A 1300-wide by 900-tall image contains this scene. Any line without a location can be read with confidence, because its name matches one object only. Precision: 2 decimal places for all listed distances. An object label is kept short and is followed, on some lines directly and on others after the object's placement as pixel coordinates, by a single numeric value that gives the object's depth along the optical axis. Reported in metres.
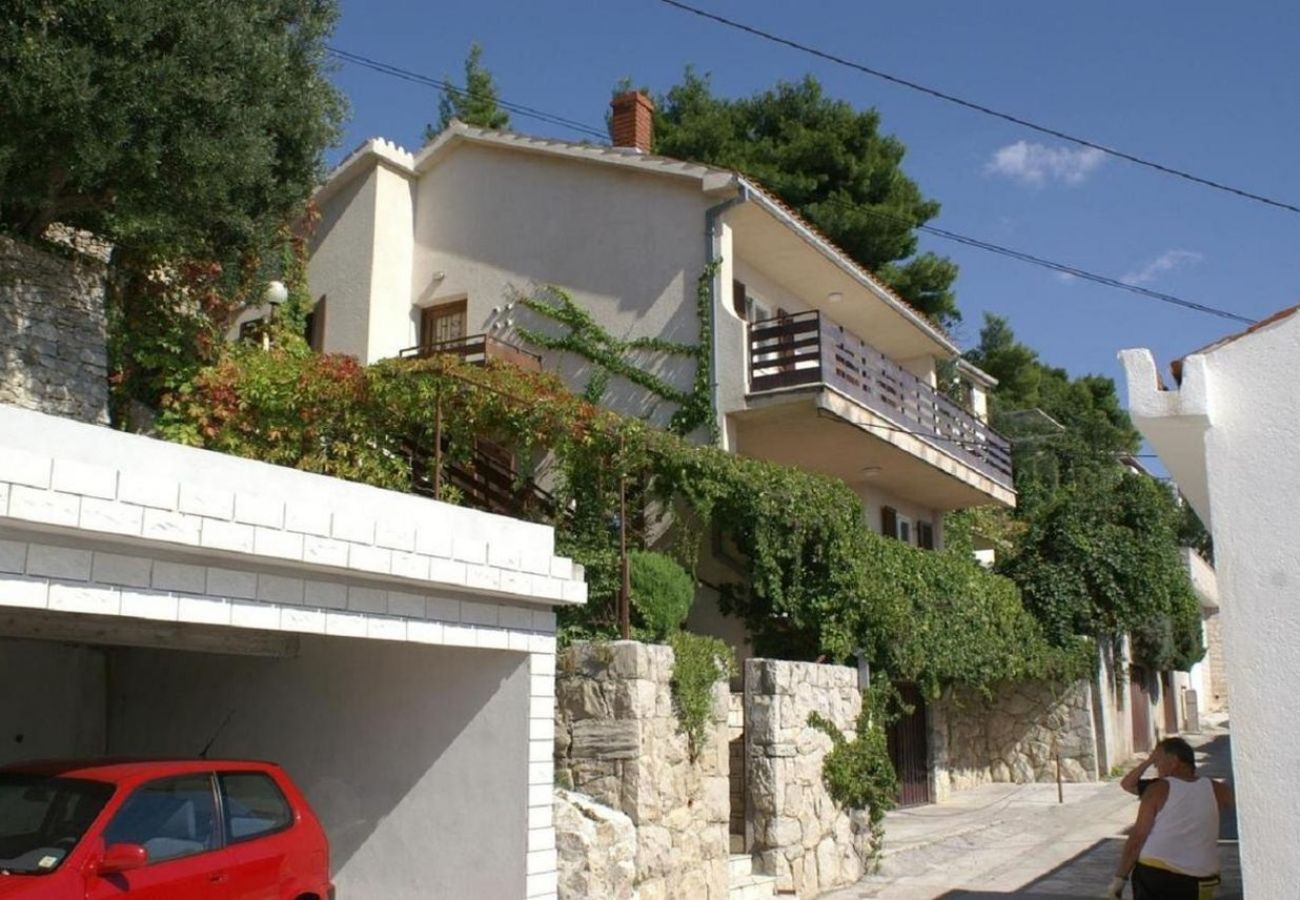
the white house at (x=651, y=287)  19.05
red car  6.78
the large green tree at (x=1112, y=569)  23.38
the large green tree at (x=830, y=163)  34.09
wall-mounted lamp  18.84
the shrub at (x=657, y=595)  13.58
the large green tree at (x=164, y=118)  13.86
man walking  7.50
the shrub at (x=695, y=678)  11.98
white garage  7.28
